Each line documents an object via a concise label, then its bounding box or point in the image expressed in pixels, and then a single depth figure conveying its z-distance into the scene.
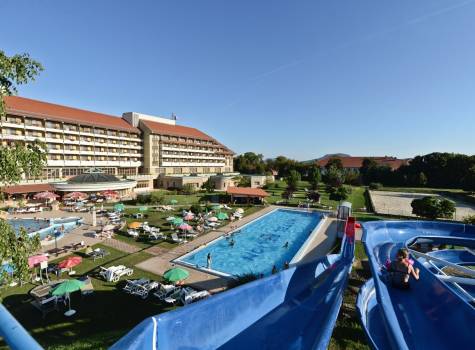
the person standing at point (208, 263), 17.56
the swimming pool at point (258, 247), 19.28
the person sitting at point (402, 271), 6.39
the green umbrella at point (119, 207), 29.70
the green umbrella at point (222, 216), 28.73
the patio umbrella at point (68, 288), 11.95
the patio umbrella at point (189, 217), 27.76
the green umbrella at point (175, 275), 13.79
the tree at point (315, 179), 57.31
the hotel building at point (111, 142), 43.28
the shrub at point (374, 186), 66.56
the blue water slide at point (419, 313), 4.73
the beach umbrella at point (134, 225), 23.66
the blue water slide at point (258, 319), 3.75
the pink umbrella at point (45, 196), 34.31
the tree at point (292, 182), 47.72
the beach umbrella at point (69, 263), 15.39
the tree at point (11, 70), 5.28
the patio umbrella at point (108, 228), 24.35
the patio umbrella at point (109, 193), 40.47
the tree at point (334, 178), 56.97
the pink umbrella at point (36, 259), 14.67
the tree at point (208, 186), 52.63
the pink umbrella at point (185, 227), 23.34
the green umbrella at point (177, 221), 26.24
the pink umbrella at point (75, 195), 36.53
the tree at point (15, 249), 5.46
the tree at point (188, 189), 51.62
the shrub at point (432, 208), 26.59
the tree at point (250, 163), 93.07
